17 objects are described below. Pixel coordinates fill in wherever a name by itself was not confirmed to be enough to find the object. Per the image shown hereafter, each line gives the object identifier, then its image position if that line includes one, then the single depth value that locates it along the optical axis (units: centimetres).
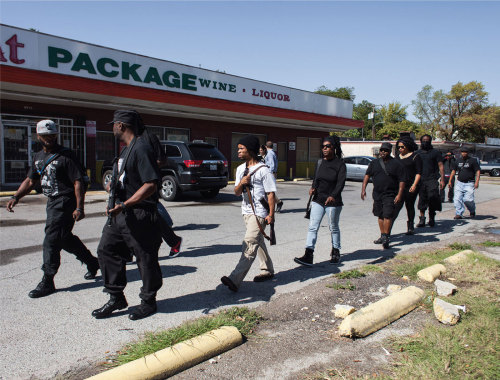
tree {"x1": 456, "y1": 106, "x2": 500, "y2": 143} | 5622
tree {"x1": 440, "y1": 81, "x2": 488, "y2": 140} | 5747
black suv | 1157
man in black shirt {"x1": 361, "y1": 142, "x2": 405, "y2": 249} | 651
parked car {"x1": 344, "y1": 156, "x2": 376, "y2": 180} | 2299
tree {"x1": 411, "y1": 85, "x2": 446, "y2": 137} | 6112
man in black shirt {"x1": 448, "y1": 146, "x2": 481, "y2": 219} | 964
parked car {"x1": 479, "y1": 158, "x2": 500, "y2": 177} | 3828
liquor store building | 1349
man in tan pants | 432
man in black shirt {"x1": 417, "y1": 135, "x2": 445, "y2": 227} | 872
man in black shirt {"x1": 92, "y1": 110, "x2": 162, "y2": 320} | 340
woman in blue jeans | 545
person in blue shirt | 1041
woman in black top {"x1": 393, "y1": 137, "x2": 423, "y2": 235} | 734
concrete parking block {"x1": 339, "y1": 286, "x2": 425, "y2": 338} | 339
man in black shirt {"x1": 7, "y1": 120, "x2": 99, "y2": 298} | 421
